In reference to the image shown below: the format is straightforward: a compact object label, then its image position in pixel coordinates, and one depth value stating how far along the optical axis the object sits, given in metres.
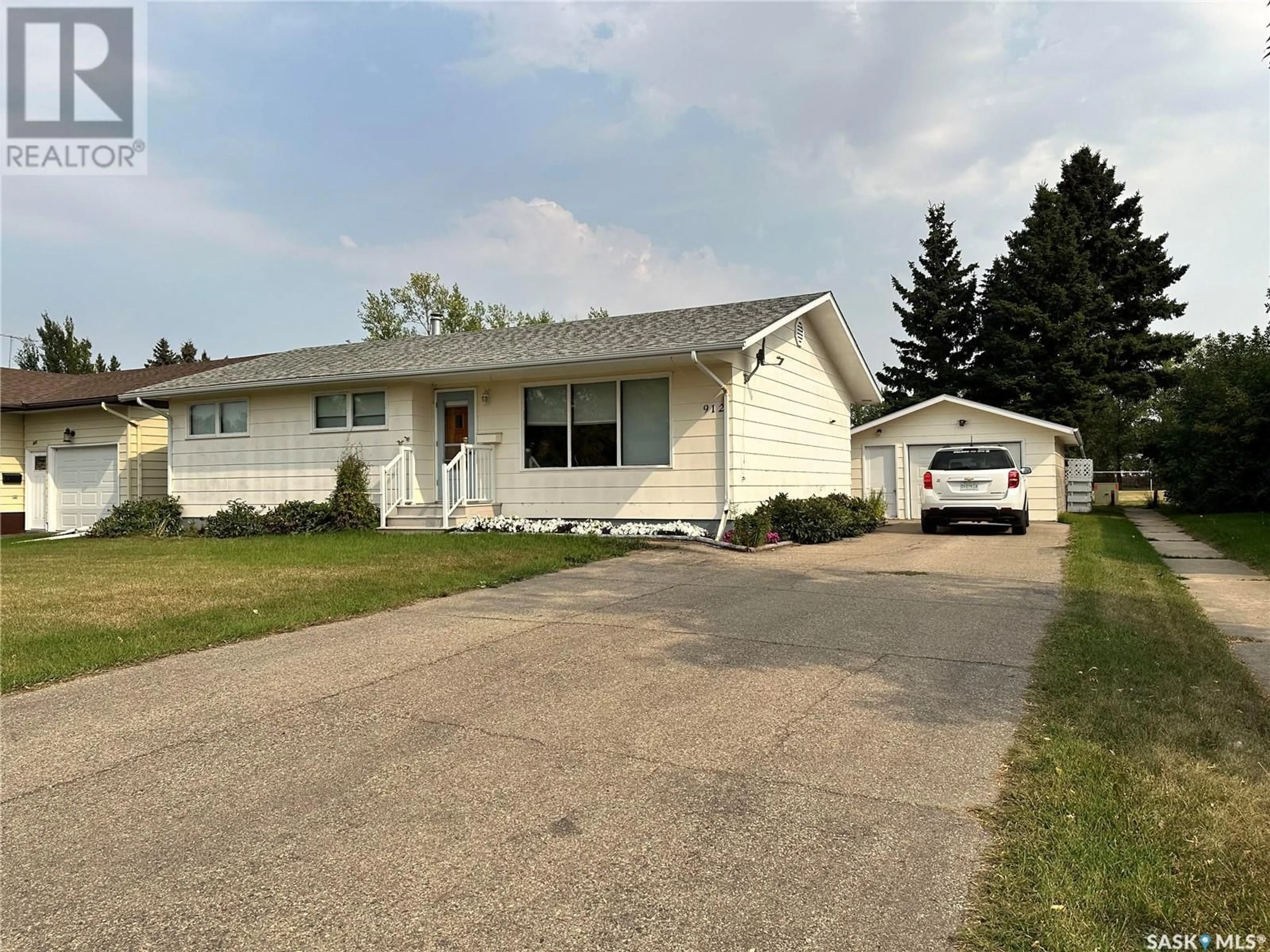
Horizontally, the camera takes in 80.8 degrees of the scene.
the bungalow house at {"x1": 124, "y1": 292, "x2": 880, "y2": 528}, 12.73
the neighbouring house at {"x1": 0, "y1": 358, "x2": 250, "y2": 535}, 19.00
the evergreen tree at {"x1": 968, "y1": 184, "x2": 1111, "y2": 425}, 30.19
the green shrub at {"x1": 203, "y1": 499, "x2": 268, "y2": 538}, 14.98
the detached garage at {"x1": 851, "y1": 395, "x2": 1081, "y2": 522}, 19.38
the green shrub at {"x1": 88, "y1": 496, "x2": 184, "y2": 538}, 16.39
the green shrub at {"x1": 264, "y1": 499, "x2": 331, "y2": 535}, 14.62
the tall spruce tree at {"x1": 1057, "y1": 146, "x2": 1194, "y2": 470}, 32.59
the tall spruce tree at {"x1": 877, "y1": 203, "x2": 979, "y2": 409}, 34.94
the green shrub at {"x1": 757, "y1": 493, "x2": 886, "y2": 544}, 13.42
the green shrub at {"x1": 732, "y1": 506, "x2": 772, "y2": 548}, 11.80
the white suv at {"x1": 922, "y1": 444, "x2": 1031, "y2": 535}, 14.58
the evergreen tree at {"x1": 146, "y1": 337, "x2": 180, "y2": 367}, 53.81
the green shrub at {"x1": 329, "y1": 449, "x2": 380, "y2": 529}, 14.31
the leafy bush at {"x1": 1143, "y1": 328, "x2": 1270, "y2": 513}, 20.45
